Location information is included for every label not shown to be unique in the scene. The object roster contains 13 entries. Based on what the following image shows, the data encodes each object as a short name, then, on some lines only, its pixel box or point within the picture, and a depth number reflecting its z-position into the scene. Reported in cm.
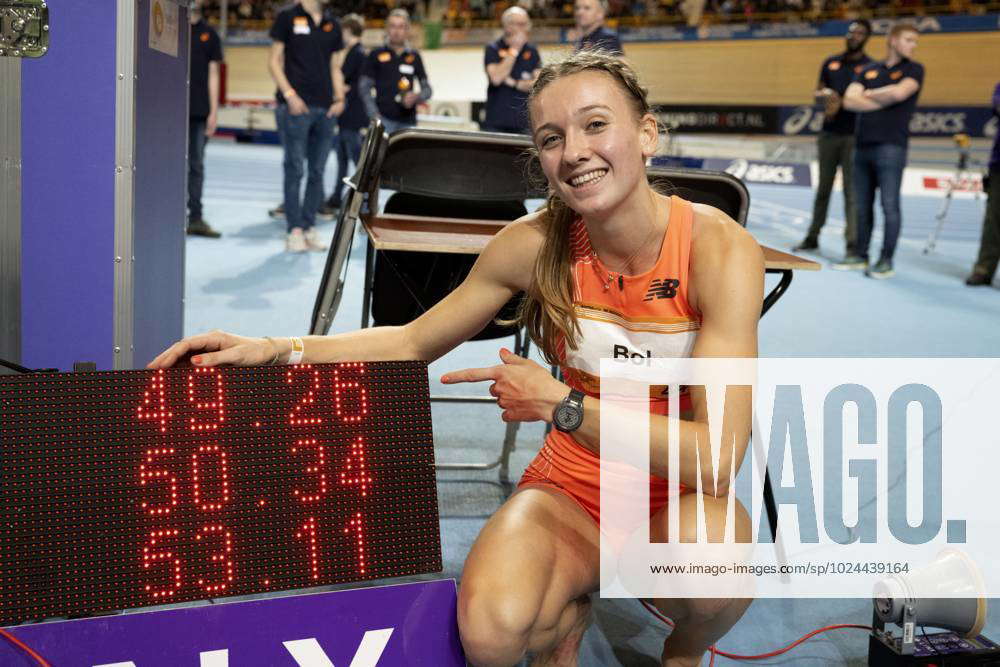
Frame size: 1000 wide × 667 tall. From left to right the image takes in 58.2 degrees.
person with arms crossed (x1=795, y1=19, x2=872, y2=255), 805
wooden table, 234
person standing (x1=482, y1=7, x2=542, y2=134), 780
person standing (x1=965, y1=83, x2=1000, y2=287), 727
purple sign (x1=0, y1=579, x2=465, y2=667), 139
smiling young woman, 168
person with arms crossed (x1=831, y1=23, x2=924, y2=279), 715
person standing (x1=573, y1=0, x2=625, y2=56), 623
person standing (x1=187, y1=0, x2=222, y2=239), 746
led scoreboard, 135
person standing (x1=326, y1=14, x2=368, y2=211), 870
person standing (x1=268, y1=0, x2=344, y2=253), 705
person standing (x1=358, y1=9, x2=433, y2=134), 852
